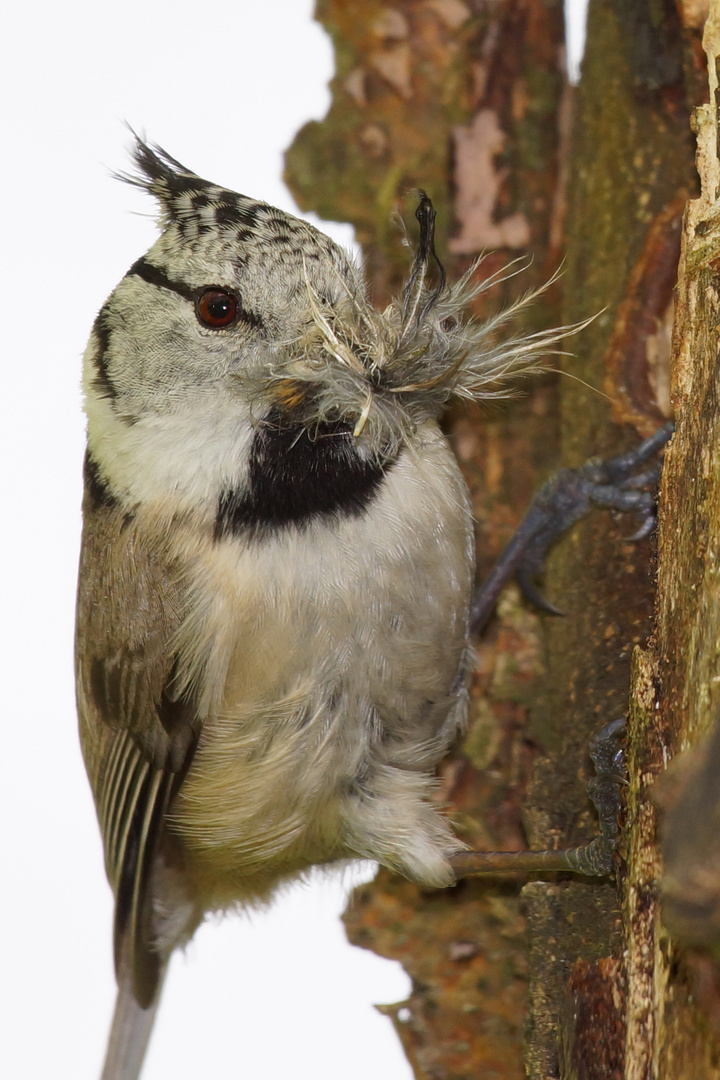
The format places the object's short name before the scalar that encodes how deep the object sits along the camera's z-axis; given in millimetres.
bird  1966
